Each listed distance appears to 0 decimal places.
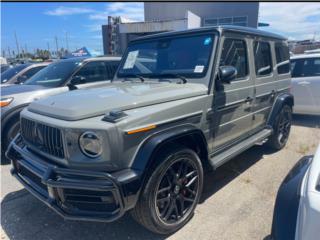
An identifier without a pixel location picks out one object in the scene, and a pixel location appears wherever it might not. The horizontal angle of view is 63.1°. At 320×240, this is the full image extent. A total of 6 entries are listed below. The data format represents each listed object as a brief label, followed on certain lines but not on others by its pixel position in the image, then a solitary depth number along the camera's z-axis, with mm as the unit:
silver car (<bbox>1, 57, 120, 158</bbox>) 4814
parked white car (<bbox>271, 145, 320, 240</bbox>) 1440
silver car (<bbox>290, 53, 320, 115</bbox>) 6817
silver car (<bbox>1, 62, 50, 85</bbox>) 8500
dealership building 23797
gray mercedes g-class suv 2256
